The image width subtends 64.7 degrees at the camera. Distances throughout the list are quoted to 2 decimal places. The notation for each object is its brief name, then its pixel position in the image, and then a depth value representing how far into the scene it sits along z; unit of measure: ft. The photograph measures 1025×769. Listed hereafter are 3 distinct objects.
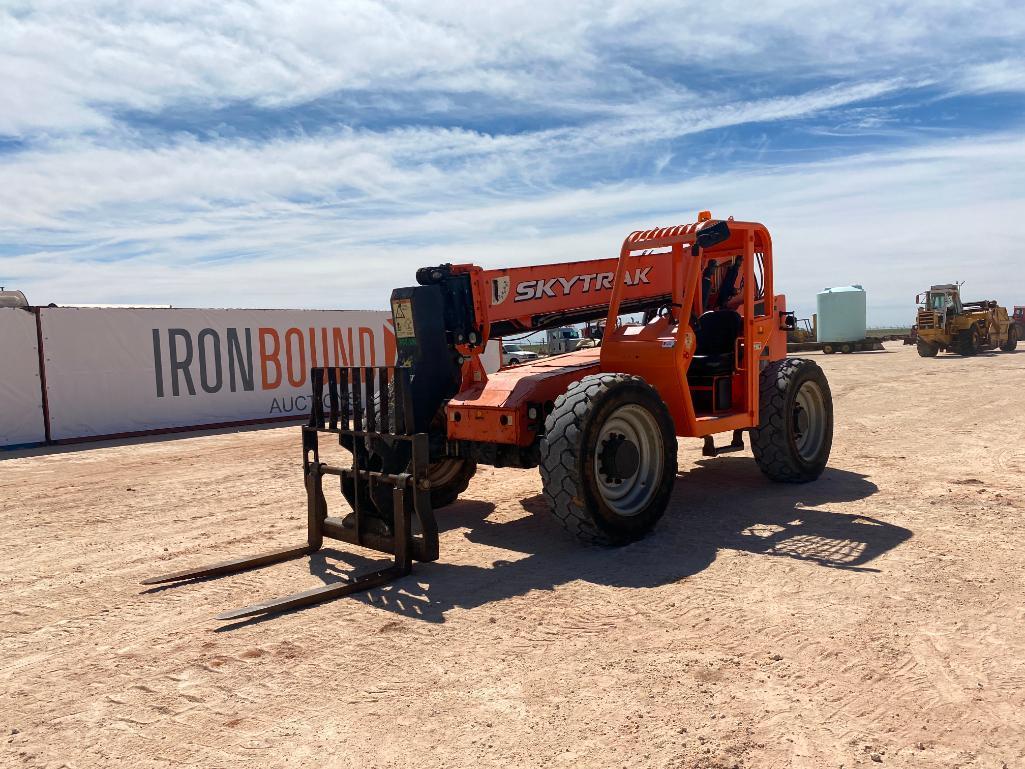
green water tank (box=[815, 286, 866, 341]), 125.49
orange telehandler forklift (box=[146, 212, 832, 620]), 19.25
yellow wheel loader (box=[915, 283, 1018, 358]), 104.47
